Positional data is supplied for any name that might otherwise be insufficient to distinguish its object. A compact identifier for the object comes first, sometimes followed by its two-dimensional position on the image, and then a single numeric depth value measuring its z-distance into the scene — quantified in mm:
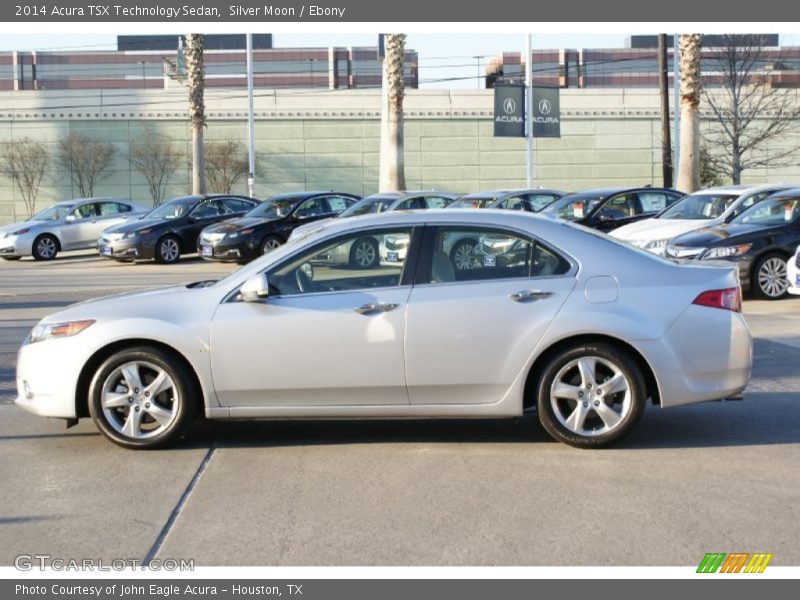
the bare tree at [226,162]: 47906
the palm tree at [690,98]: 27484
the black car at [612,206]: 21719
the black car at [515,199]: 24359
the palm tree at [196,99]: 36094
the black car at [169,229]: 25641
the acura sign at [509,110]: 35125
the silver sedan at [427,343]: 7270
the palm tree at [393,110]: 32906
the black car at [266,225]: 24375
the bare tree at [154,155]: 47062
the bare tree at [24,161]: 46312
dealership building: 47000
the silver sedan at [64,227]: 28266
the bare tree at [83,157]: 46344
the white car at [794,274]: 14648
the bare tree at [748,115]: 45719
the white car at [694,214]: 17953
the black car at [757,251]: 16016
